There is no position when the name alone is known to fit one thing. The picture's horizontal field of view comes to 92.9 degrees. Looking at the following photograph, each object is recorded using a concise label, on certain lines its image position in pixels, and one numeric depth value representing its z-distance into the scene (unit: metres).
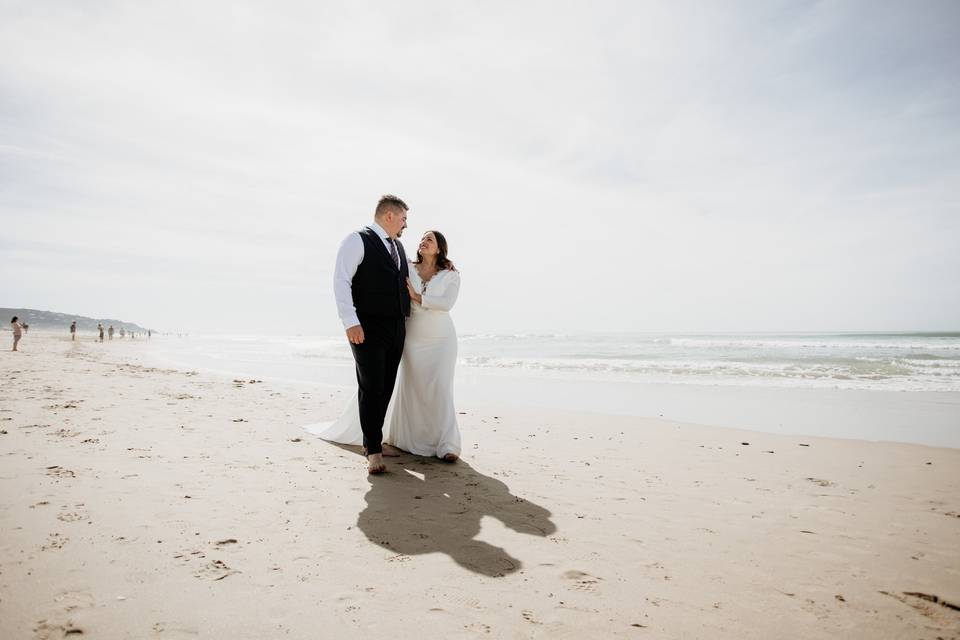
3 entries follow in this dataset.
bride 4.54
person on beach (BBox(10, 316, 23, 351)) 20.13
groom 3.96
